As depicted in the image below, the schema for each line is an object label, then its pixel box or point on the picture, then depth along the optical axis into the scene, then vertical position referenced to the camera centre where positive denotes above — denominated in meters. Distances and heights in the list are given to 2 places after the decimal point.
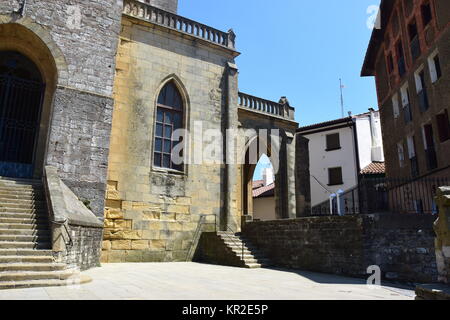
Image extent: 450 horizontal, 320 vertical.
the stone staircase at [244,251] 10.23 -0.50
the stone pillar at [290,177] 14.88 +2.55
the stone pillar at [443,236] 3.31 +0.00
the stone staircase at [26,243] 5.59 -0.18
